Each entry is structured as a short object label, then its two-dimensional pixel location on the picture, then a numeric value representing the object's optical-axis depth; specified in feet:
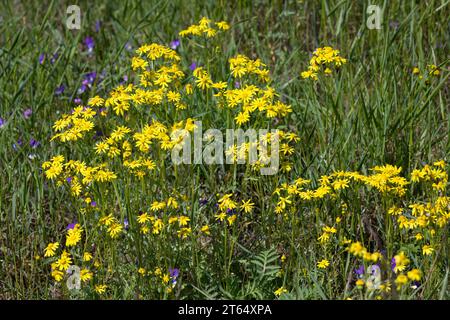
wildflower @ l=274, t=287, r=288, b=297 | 12.75
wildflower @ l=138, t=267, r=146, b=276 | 12.55
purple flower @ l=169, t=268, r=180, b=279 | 12.84
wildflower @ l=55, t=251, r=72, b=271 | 12.32
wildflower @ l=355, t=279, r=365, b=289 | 10.97
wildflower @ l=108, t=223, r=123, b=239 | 12.71
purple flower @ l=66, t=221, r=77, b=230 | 14.82
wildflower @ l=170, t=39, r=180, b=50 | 19.74
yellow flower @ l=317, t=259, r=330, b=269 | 13.02
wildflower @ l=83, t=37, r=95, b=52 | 21.04
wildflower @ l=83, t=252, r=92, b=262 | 12.67
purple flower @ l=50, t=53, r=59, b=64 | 19.46
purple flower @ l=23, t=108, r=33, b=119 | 18.05
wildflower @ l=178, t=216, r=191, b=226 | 12.45
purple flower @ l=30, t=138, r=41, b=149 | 16.52
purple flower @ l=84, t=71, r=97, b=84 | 19.37
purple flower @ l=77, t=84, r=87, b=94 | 18.78
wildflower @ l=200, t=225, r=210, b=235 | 12.68
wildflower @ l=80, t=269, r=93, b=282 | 12.55
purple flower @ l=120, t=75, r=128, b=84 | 19.20
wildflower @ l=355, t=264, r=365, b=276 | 13.18
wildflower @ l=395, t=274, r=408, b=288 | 10.60
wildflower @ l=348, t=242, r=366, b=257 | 10.74
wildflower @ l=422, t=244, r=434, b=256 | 12.70
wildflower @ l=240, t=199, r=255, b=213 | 13.13
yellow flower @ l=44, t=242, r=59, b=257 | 12.76
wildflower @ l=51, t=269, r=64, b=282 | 12.05
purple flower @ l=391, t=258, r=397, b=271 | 13.36
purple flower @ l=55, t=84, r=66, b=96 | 18.52
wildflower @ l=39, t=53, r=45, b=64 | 19.65
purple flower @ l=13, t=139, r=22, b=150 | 16.44
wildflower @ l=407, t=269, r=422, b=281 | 10.71
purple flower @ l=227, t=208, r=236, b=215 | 15.37
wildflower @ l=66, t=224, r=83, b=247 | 12.37
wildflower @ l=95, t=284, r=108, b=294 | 12.73
